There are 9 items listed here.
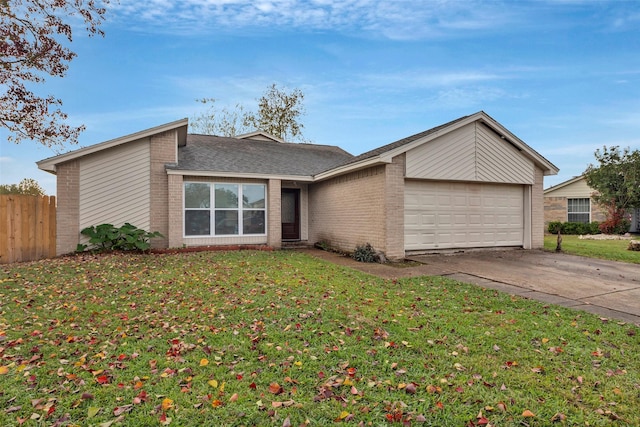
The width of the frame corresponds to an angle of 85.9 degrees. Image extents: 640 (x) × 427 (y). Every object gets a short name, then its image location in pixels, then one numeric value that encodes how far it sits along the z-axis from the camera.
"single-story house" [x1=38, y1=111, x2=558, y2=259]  10.69
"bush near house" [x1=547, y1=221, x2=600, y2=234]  21.86
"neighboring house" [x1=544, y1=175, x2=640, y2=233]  23.39
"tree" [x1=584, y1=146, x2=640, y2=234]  20.42
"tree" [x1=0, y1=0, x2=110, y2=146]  11.28
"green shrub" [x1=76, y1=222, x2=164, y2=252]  10.91
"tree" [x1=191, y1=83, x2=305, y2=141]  29.47
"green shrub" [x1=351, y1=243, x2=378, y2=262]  10.27
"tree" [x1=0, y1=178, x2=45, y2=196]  22.46
